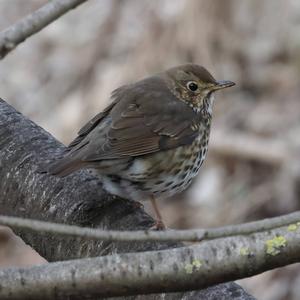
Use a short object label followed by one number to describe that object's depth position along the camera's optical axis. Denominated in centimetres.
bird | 708
